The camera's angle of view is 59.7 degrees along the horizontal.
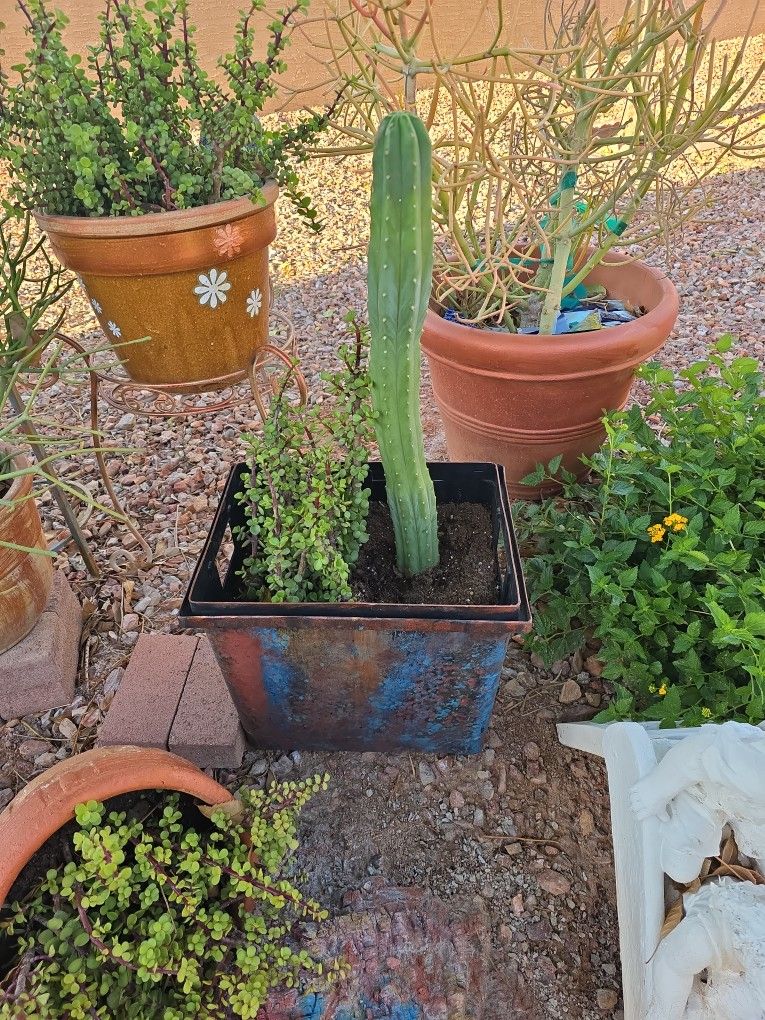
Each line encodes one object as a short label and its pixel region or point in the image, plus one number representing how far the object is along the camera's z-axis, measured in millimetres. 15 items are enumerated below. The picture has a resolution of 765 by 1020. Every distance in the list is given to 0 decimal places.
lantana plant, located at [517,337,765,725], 1311
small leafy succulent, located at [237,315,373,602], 1189
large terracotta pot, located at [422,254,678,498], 1681
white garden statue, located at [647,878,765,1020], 769
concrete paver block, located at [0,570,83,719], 1490
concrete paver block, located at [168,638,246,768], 1408
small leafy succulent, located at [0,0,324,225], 1158
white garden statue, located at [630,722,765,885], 741
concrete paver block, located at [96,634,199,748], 1425
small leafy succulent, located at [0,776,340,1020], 929
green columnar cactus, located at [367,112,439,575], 938
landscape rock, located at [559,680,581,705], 1556
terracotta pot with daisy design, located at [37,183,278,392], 1209
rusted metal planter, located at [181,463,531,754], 1146
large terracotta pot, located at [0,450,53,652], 1332
